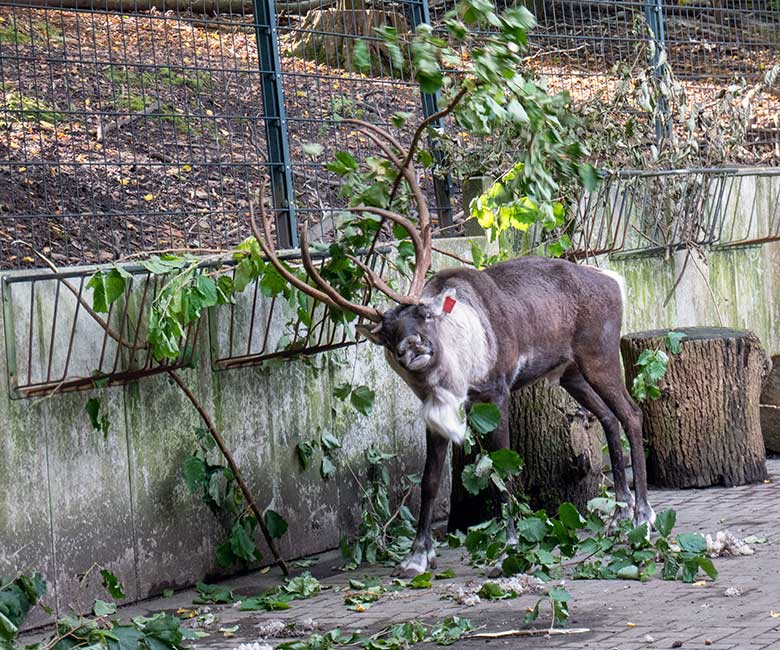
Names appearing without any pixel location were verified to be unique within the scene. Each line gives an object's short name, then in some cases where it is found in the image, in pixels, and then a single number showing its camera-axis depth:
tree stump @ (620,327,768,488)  18.03
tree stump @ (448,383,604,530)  15.80
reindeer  13.66
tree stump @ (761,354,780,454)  20.40
